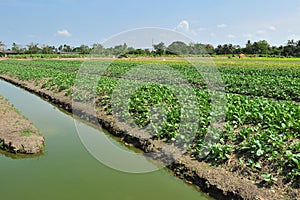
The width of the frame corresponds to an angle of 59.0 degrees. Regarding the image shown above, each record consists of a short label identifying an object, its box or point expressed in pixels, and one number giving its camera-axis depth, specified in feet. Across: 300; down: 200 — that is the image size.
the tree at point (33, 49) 265.05
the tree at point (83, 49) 274.61
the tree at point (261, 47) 218.87
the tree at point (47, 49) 273.33
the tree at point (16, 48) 283.18
